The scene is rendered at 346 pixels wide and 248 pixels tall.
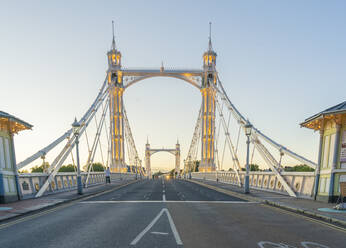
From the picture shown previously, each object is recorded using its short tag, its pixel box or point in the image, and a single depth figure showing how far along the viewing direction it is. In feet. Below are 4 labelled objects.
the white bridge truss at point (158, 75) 179.52
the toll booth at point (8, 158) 49.99
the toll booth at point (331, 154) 49.32
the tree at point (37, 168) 391.40
